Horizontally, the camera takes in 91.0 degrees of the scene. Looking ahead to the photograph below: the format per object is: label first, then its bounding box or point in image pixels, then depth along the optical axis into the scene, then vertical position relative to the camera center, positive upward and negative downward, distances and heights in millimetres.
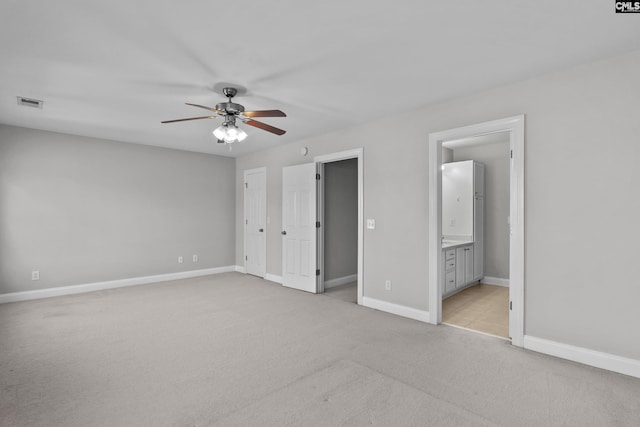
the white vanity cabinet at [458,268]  4609 -849
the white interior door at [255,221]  6242 -152
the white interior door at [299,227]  5180 -227
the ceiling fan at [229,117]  3119 +980
